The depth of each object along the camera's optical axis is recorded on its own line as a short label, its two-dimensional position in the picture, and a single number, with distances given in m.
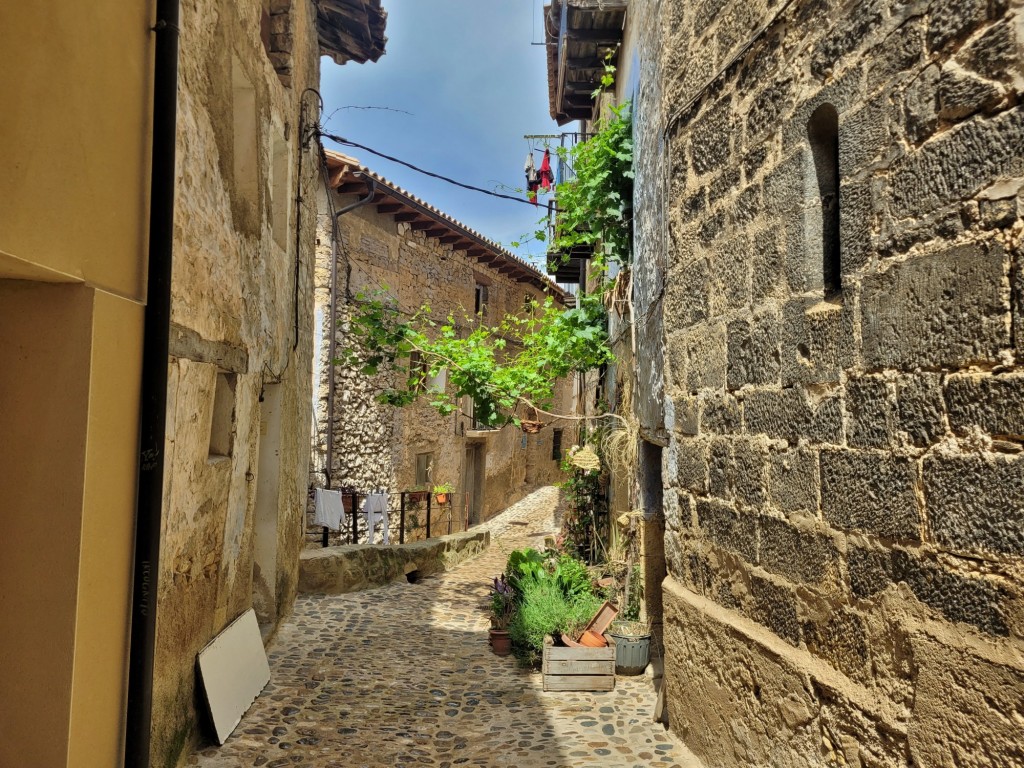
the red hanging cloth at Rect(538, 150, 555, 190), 14.64
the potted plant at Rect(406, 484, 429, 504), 13.05
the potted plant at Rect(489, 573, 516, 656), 5.76
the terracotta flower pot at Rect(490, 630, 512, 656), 5.75
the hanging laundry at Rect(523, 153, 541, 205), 15.49
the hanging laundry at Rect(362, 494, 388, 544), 11.82
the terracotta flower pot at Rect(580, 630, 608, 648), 5.12
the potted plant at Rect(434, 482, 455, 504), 14.08
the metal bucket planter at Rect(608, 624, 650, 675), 5.12
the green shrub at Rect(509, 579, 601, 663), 5.38
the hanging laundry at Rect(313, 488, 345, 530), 10.50
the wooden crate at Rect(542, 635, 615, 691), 4.89
